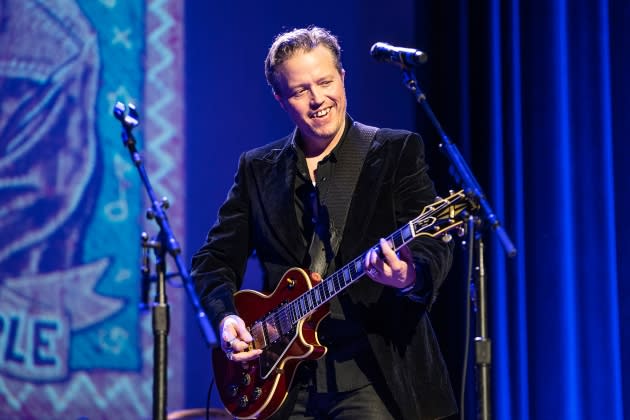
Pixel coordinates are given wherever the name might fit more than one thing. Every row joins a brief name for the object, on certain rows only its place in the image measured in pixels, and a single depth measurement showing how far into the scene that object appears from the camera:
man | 5.20
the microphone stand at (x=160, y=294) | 4.72
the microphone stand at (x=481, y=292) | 4.52
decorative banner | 8.67
